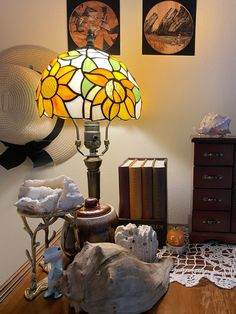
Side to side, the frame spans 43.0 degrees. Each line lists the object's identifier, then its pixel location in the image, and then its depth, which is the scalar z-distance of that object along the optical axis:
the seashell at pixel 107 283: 0.54
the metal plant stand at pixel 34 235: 0.63
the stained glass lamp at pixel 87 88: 0.77
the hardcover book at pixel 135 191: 0.86
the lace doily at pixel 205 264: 0.68
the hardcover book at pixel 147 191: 0.86
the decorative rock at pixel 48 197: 0.62
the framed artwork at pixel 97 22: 1.04
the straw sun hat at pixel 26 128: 1.02
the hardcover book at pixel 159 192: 0.85
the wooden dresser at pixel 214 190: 0.83
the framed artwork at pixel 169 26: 1.02
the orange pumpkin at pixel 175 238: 0.82
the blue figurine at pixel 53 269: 0.62
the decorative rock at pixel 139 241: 0.69
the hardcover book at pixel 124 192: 0.87
